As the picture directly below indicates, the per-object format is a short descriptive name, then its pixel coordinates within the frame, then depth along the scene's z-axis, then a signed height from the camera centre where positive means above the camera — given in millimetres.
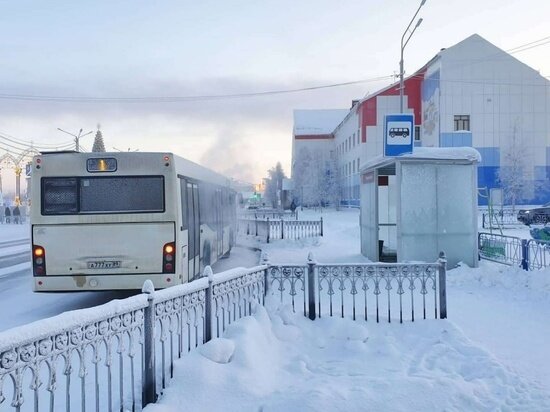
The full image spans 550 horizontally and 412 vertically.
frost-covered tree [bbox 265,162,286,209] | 117250 +6719
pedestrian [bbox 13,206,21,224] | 51531 -663
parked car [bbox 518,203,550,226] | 32031 -1087
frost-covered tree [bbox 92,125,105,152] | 44781 +6356
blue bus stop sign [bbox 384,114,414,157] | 12195 +1847
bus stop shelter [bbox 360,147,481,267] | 12852 -63
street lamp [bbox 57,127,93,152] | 44712 +6734
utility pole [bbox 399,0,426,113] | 18984 +7650
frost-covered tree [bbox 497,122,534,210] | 46062 +3095
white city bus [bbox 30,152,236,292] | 8430 -250
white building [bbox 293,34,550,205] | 47062 +9295
